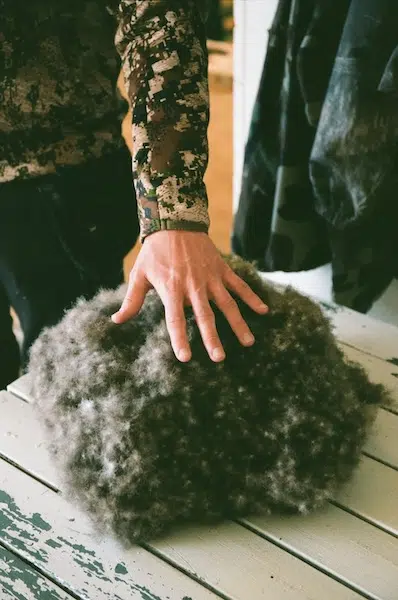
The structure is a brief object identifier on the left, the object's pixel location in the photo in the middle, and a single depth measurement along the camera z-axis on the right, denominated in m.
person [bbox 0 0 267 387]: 0.66
